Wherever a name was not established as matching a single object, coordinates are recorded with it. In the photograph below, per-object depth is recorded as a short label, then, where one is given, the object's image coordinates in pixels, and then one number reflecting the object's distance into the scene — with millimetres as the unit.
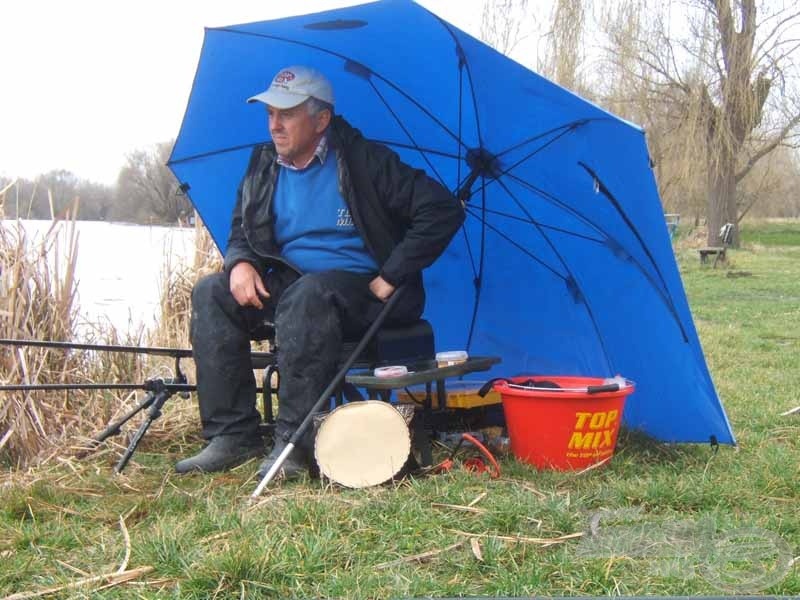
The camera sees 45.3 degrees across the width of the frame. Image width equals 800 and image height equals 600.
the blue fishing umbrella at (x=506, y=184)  3383
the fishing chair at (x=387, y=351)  3418
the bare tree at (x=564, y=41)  13008
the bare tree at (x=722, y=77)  16531
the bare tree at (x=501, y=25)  13047
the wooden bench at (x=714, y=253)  17531
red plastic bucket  3277
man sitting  3225
